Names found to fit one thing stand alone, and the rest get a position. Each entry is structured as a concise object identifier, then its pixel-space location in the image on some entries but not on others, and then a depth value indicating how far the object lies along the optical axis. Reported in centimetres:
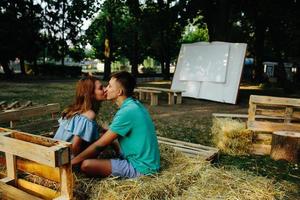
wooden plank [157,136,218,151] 637
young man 365
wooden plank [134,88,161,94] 1462
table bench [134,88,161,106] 1452
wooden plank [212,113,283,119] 868
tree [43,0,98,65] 3431
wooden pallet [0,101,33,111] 732
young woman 386
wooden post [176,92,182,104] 1532
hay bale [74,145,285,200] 351
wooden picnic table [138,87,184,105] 1509
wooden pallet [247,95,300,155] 718
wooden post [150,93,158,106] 1452
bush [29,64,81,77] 3762
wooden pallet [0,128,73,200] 301
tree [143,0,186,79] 2617
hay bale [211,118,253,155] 721
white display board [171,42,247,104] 1536
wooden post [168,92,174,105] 1510
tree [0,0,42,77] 2642
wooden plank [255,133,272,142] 729
